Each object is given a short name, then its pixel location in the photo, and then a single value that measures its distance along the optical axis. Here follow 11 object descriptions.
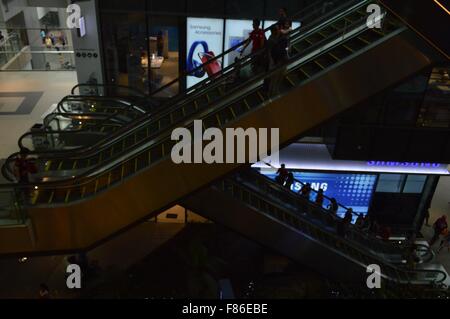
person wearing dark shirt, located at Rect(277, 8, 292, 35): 8.77
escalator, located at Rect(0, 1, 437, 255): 8.02
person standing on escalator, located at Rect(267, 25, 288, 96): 8.24
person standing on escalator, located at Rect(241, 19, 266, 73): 9.48
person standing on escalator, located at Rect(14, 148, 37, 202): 8.92
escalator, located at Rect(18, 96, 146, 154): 11.27
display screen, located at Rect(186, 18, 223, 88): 14.06
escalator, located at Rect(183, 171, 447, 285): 11.01
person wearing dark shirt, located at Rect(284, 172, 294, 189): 13.90
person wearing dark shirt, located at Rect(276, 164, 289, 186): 14.02
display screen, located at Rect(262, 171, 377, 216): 15.98
